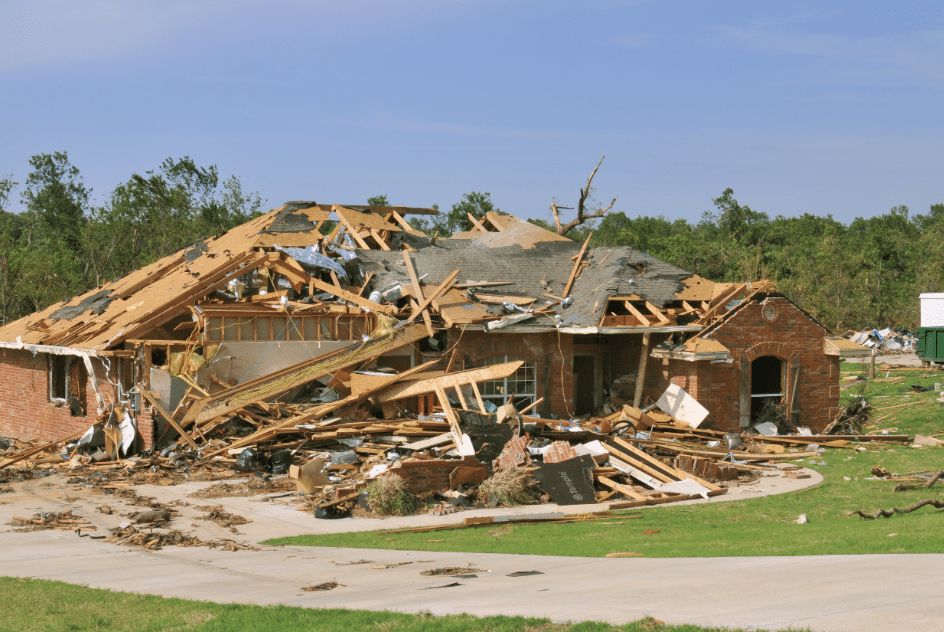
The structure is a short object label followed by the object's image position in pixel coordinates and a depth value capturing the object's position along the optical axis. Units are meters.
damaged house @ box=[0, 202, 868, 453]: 19.55
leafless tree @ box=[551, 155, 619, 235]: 32.22
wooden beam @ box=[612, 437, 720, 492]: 16.30
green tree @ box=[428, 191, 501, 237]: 52.59
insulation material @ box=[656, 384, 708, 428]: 21.47
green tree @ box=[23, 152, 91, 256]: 51.78
